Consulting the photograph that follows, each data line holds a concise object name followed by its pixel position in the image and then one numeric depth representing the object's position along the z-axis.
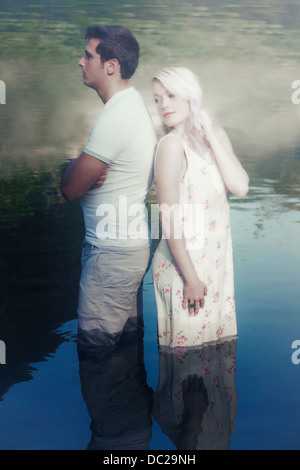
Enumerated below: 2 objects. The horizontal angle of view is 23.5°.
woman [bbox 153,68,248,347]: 3.08
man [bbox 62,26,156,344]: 3.03
